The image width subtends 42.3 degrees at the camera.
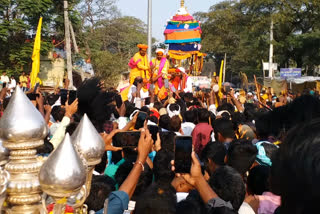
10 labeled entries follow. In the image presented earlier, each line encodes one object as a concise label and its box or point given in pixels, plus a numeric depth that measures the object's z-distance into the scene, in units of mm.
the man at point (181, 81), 13164
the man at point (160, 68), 11680
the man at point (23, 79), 18395
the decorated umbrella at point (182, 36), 15062
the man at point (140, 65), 11109
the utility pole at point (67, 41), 19547
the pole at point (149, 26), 12006
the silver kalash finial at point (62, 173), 1270
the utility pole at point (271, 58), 27028
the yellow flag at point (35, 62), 6134
